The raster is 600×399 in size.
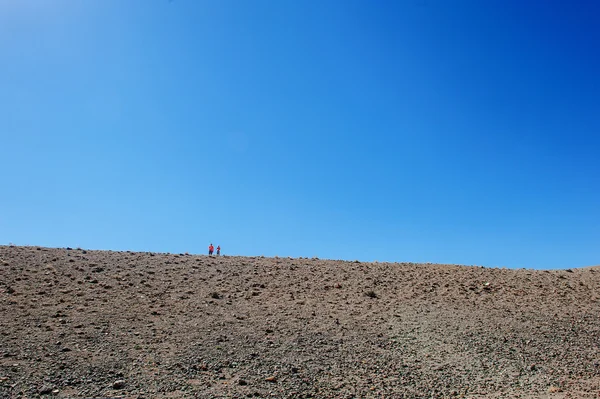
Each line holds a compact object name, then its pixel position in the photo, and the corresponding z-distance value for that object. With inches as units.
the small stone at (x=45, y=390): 346.3
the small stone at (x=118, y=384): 365.4
